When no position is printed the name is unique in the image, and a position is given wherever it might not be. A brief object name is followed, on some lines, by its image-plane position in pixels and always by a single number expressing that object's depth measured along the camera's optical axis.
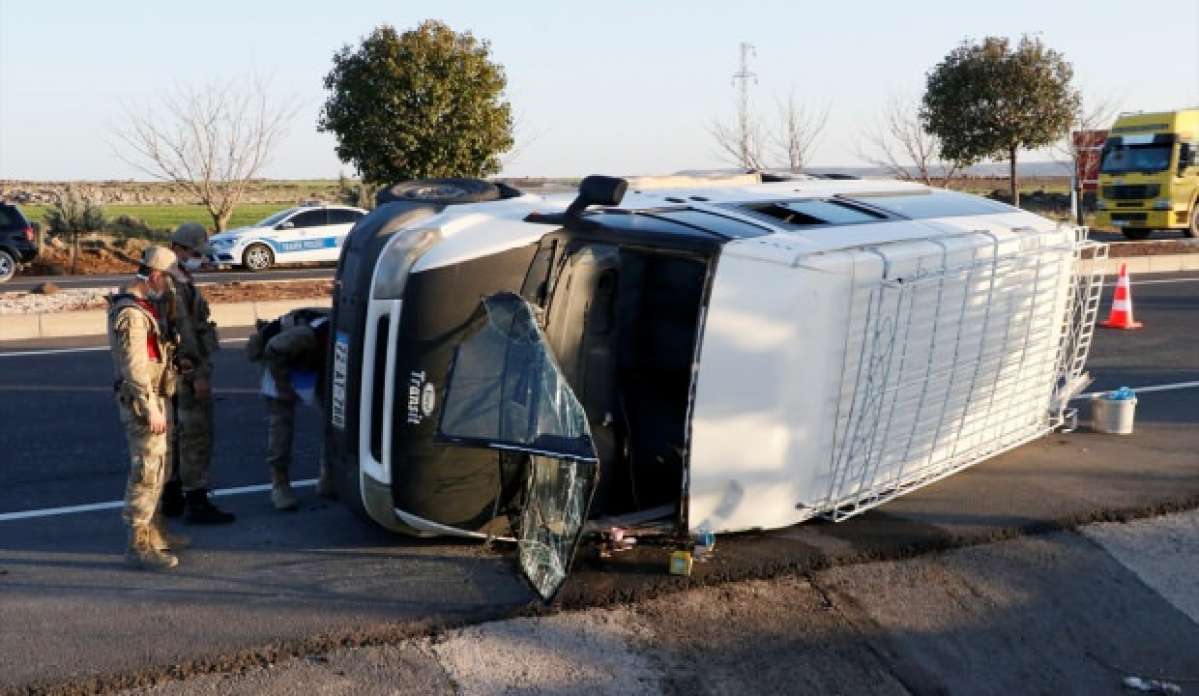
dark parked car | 23.72
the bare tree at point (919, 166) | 29.97
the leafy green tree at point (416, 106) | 27.62
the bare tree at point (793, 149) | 29.12
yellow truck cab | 28.09
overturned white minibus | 5.35
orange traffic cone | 14.07
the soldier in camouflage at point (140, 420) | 5.71
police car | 26.59
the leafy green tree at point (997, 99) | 30.31
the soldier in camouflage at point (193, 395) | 6.42
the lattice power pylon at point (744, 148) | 28.92
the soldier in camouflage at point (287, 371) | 6.50
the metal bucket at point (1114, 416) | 8.42
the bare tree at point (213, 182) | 30.92
